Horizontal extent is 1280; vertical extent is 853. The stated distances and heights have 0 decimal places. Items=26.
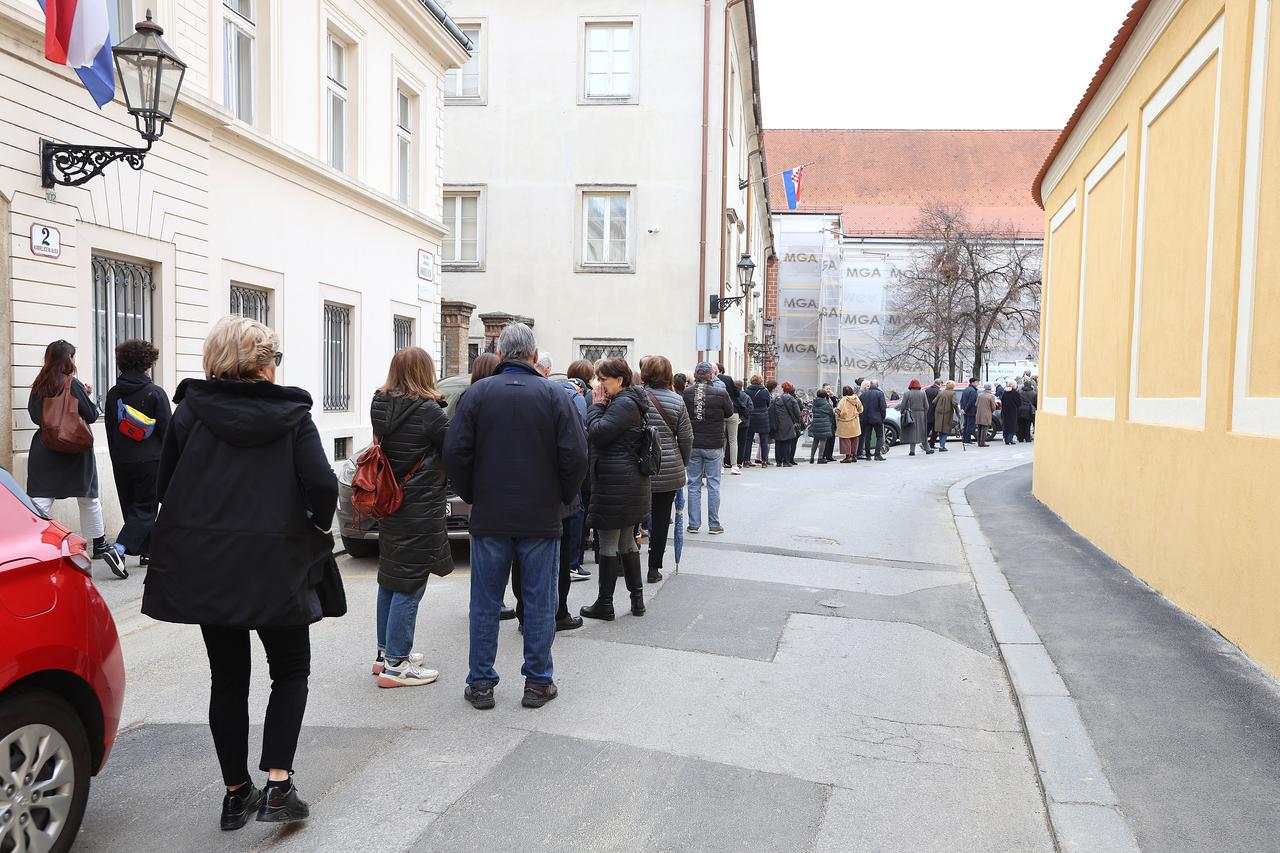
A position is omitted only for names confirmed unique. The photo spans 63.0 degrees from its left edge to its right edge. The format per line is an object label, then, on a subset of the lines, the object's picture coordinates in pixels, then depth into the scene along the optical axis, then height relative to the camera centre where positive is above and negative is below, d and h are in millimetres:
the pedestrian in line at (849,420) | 22688 -895
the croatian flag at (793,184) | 33906 +6385
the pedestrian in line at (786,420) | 21078 -857
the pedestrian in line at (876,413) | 23234 -746
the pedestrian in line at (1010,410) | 28717 -756
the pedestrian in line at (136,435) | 8219 -571
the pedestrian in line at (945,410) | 25875 -720
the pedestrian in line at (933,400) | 26800 -485
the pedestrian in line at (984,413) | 27750 -825
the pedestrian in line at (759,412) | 20672 -698
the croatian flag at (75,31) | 7891 +2542
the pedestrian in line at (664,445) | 7949 -551
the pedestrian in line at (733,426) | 18858 -936
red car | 3018 -984
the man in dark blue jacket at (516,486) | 5078 -558
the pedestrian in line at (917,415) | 25259 -841
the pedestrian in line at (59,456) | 7809 -713
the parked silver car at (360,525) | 8766 -1320
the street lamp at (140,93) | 8180 +2155
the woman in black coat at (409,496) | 5312 -652
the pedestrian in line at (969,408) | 28438 -723
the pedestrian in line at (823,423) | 22734 -966
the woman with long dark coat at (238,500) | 3504 -457
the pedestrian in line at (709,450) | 11375 -819
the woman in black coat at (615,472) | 6852 -658
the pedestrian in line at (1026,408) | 29109 -701
